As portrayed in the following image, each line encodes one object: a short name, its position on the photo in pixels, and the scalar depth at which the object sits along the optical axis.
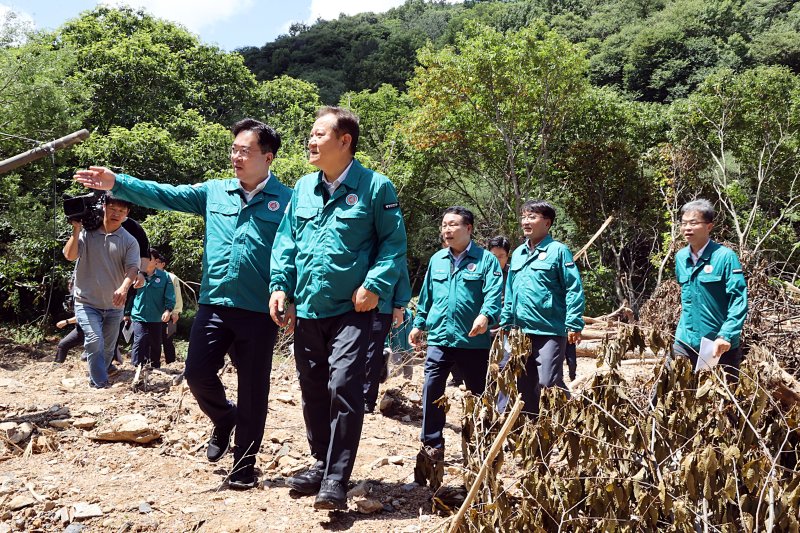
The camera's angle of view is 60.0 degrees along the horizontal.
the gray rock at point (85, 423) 4.28
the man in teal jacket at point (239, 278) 3.65
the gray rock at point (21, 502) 3.29
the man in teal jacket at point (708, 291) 4.55
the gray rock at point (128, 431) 4.15
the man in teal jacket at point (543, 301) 4.88
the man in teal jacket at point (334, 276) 3.28
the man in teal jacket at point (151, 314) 7.56
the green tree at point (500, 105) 15.96
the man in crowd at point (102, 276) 5.55
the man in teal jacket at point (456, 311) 4.29
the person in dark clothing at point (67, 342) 7.58
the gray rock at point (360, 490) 3.55
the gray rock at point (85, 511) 3.23
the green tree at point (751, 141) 16.03
